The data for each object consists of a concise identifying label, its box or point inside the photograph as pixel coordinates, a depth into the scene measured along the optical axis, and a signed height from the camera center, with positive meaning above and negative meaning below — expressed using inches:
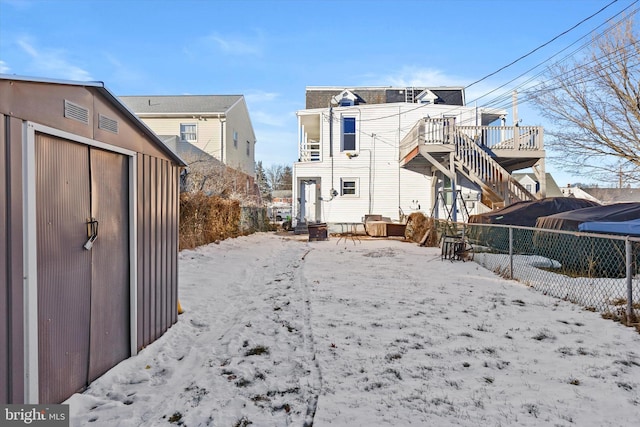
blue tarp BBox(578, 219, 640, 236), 242.4 -13.1
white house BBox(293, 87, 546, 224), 682.2 +84.4
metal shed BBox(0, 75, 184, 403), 90.6 -9.0
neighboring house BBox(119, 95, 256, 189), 786.8 +194.3
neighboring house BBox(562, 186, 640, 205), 1235.2 +54.4
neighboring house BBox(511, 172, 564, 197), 1480.2 +115.8
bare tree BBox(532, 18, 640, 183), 553.3 +156.1
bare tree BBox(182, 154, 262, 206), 543.8 +47.7
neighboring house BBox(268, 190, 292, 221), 1170.5 +34.0
